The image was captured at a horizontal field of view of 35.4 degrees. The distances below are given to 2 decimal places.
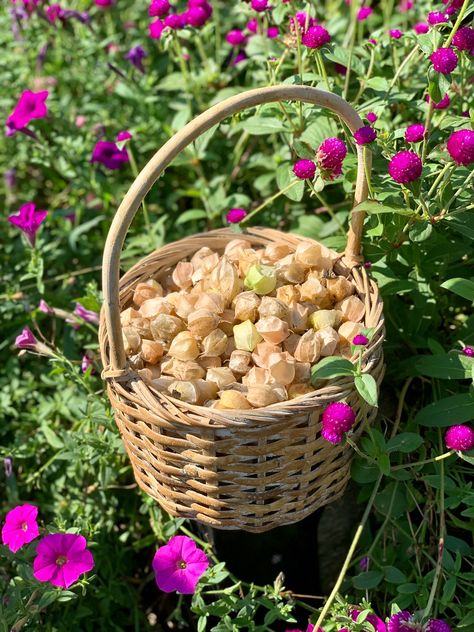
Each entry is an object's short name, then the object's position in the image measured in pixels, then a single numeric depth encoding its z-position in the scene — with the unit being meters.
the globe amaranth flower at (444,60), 1.21
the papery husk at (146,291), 1.43
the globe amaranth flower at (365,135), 1.24
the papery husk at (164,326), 1.33
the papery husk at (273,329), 1.28
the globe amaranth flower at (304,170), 1.34
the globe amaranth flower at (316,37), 1.34
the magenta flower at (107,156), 1.94
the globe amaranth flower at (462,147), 1.15
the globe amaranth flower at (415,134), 1.32
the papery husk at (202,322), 1.30
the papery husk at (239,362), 1.28
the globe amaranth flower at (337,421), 1.12
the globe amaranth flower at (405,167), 1.17
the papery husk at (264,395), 1.18
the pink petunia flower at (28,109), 1.84
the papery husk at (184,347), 1.29
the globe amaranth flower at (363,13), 1.84
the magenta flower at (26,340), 1.51
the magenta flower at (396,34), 1.52
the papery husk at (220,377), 1.25
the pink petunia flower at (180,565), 1.28
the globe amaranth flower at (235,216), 1.55
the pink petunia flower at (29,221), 1.71
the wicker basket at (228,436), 1.13
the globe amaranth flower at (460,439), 1.20
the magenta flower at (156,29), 1.84
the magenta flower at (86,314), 1.65
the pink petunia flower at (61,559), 1.23
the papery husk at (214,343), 1.30
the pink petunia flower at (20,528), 1.28
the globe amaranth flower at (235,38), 1.96
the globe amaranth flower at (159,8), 1.61
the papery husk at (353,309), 1.35
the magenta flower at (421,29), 1.57
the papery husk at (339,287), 1.38
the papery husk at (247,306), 1.34
